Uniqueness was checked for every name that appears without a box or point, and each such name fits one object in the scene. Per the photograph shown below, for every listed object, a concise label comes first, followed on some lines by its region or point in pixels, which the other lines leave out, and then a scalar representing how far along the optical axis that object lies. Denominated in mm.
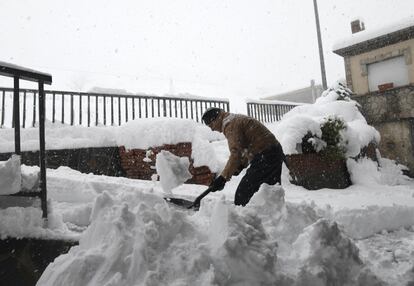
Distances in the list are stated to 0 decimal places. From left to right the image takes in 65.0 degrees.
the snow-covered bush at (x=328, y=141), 7105
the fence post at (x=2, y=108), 6887
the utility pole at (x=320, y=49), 17406
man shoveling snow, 3857
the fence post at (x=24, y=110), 6960
